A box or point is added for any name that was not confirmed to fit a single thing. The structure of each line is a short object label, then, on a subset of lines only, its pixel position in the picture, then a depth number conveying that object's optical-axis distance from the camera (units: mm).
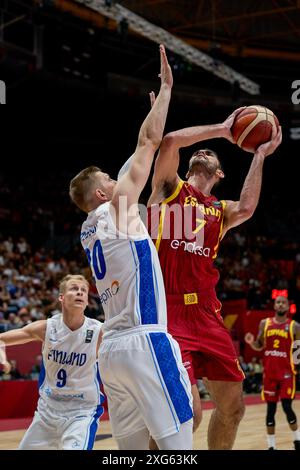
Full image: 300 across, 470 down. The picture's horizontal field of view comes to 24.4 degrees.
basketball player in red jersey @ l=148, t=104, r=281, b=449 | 4551
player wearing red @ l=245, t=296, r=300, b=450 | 8391
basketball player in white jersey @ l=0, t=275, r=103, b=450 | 4500
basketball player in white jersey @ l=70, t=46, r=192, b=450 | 3252
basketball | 4598
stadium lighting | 14962
